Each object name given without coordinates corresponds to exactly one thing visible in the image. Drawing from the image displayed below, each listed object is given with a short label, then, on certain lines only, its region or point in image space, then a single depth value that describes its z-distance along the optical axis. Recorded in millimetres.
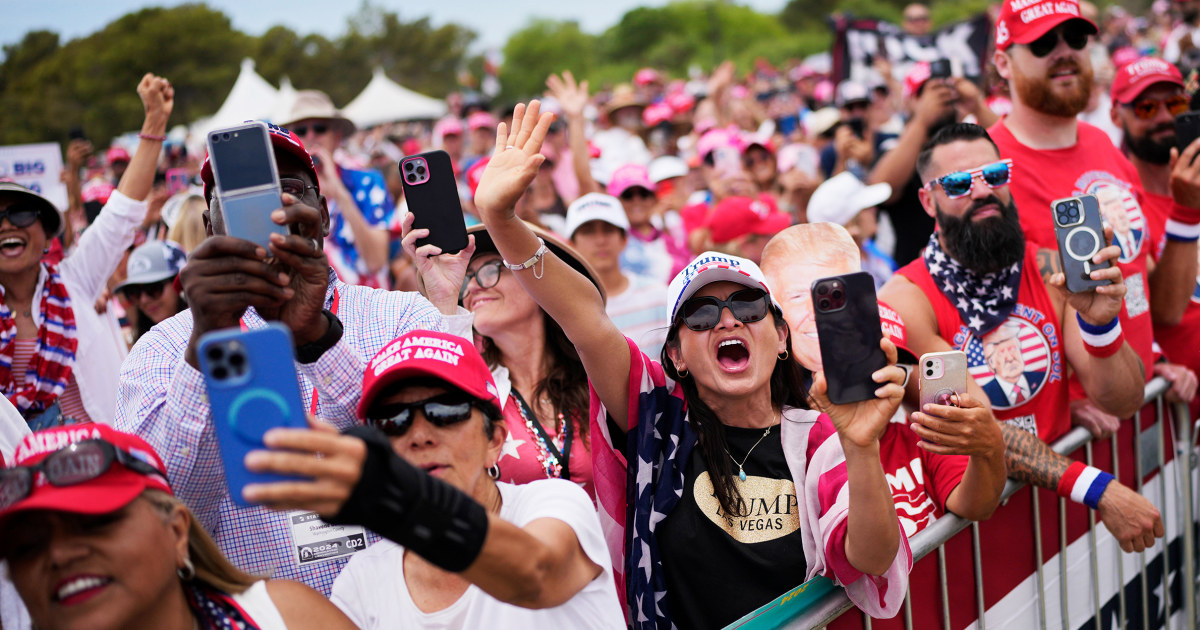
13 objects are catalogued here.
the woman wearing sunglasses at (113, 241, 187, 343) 4953
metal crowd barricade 2547
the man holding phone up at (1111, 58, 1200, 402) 4598
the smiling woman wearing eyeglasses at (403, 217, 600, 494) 3189
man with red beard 4340
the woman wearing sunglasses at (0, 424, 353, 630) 1699
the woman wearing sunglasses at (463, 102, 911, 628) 2498
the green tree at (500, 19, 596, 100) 66375
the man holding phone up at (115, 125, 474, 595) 1896
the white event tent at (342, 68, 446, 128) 26609
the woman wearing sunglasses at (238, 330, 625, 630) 1815
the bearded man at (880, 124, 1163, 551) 3432
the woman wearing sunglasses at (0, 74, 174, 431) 4230
